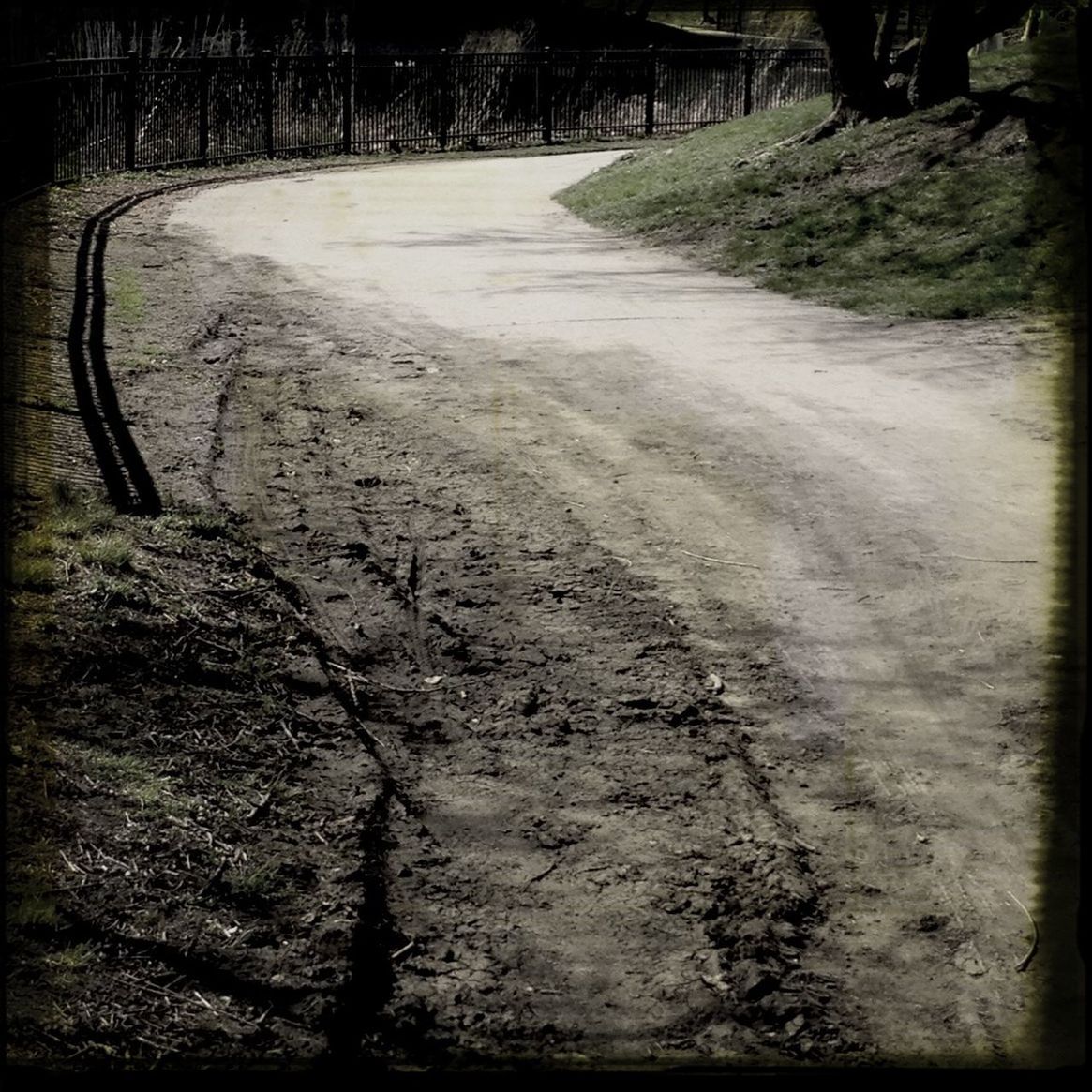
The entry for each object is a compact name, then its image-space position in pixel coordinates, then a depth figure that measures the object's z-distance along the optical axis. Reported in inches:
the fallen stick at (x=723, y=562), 232.2
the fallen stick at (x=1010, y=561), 230.1
